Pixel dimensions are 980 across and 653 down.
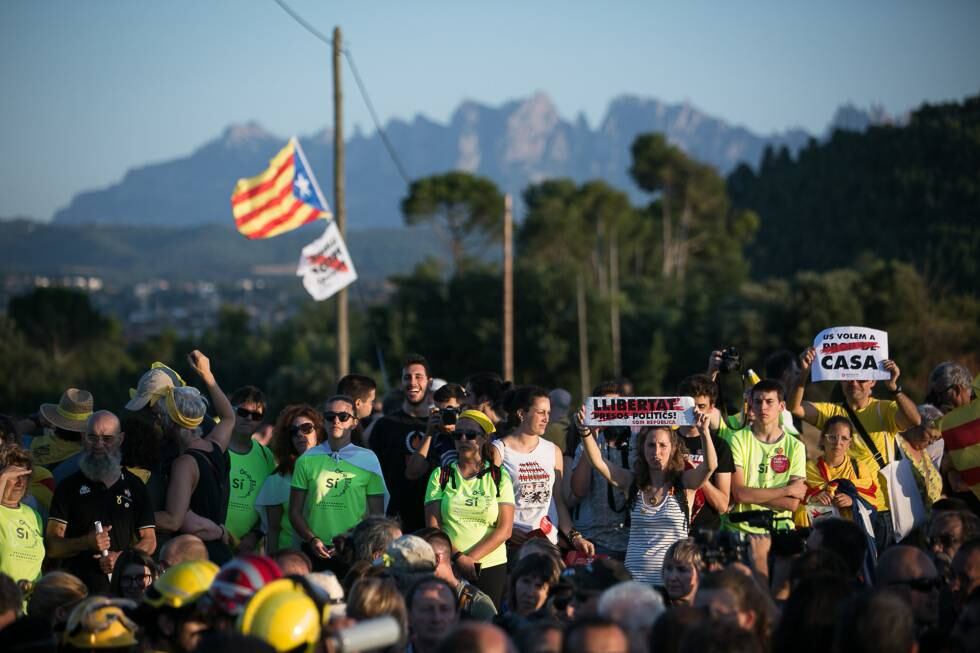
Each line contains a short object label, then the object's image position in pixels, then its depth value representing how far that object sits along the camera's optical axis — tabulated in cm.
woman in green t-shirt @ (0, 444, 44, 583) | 1217
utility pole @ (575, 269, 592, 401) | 9806
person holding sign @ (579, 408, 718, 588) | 1298
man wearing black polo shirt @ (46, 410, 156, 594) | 1261
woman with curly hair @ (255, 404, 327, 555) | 1437
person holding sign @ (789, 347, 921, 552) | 1465
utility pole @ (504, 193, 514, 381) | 5247
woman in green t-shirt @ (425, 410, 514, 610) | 1364
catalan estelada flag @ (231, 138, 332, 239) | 2837
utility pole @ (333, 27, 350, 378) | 3303
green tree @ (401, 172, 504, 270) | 14987
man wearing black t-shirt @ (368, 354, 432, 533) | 1527
